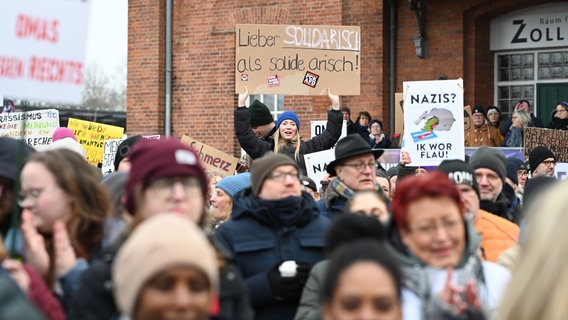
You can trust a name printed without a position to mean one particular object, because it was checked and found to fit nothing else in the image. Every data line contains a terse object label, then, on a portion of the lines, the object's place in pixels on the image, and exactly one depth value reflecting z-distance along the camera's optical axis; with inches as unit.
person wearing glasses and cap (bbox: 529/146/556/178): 425.1
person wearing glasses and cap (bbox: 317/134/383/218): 247.9
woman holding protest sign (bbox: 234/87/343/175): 375.9
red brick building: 703.7
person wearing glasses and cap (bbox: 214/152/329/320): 202.1
